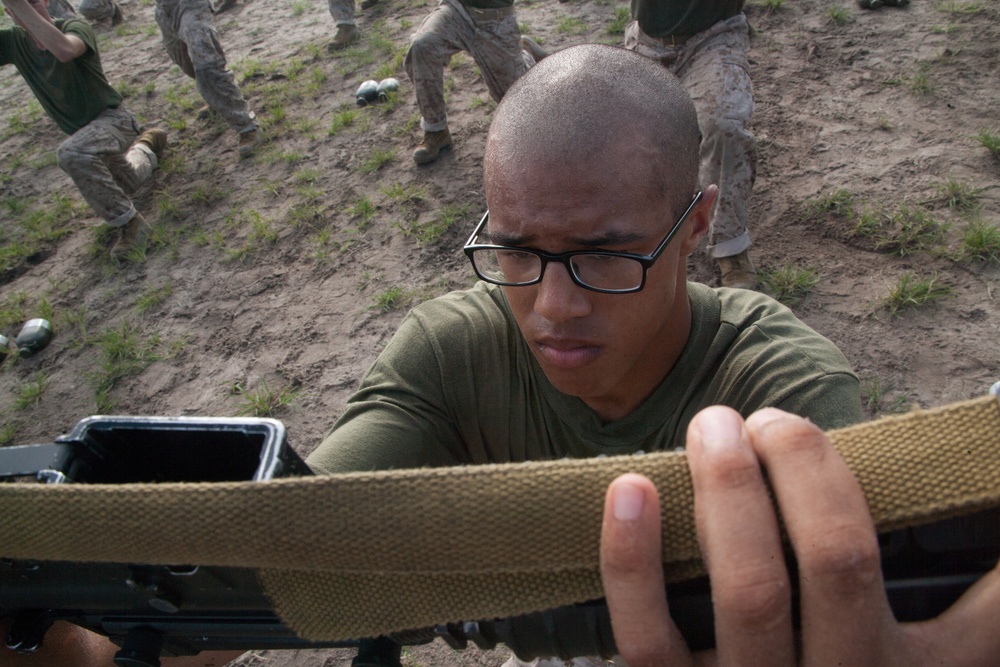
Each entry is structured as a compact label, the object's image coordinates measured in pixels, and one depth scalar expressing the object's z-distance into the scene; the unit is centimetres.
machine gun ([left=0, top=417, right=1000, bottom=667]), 22
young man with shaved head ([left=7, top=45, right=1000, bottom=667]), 43
